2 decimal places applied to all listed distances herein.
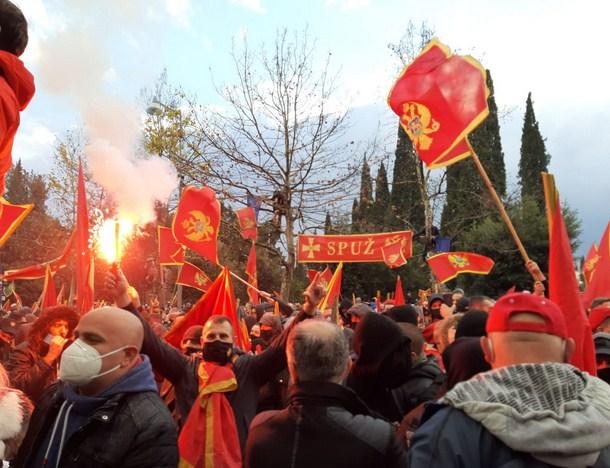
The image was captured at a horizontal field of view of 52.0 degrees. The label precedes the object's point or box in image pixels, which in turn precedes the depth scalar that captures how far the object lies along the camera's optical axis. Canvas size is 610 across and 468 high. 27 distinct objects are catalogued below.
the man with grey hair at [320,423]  2.47
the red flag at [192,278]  11.03
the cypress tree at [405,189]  28.35
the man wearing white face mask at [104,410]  2.44
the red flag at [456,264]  13.16
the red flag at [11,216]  8.75
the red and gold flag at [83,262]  5.33
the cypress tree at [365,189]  18.75
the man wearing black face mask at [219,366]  3.93
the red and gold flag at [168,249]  11.45
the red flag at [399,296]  11.84
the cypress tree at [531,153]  40.09
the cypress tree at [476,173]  29.97
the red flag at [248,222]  14.54
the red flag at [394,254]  12.28
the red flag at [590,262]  10.48
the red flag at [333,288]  8.54
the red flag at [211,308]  5.66
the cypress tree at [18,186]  49.56
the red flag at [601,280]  7.30
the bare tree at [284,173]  17.39
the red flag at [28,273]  10.61
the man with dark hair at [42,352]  4.36
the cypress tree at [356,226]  19.81
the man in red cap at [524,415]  1.74
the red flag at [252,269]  12.28
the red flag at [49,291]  8.45
